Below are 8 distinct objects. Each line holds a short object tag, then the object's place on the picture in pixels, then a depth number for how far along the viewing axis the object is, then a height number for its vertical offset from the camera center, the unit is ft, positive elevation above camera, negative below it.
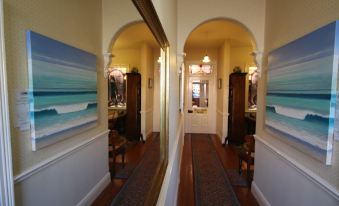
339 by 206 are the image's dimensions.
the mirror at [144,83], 2.92 +0.17
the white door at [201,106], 23.02 -1.65
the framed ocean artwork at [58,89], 1.83 +0.02
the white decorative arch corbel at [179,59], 9.50 +1.64
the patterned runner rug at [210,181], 9.23 -5.11
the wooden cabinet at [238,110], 17.74 -1.62
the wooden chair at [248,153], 10.68 -3.60
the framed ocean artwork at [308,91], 4.61 +0.06
